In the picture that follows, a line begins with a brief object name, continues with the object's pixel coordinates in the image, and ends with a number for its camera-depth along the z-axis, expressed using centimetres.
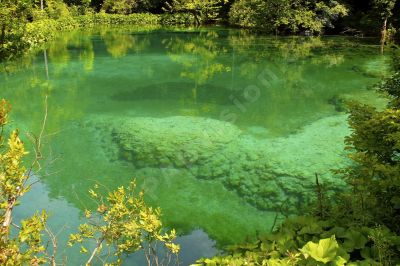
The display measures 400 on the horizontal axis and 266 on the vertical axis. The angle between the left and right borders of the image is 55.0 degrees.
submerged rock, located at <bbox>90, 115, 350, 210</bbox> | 645
